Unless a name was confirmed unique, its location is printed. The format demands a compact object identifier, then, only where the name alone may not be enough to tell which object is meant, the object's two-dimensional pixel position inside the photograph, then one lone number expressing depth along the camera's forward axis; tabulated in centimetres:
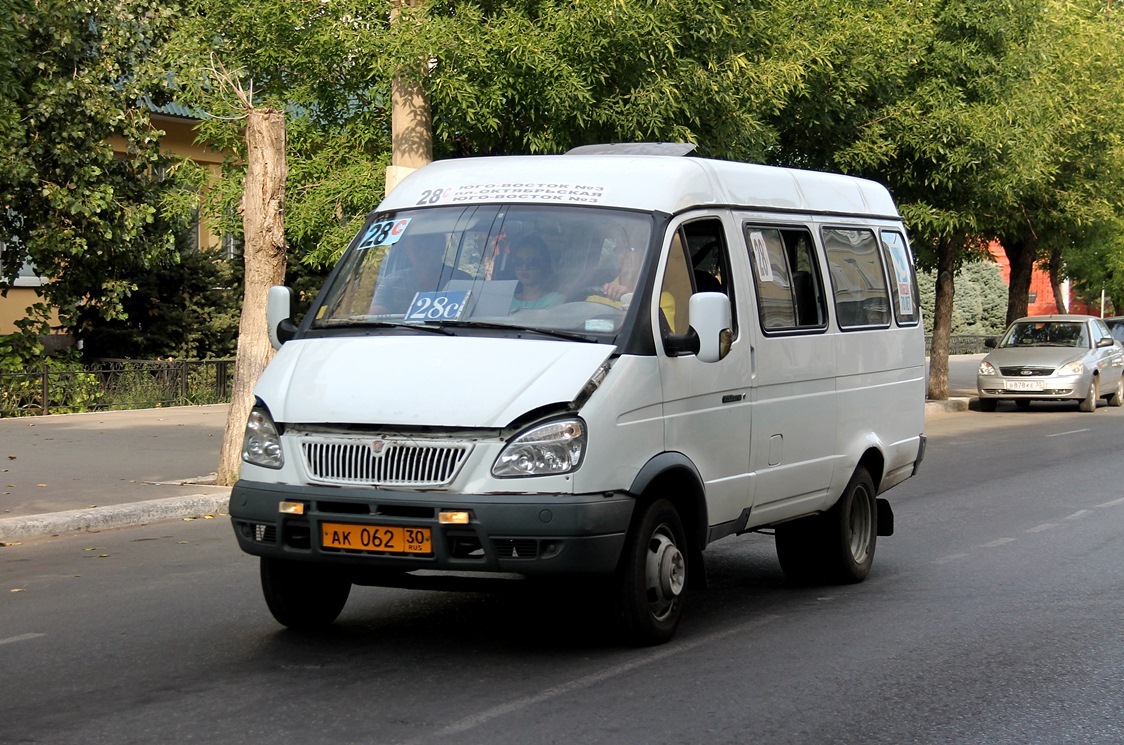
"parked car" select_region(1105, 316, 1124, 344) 3491
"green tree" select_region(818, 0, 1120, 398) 2362
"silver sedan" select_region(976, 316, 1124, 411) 2700
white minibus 662
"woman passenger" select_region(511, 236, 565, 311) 727
